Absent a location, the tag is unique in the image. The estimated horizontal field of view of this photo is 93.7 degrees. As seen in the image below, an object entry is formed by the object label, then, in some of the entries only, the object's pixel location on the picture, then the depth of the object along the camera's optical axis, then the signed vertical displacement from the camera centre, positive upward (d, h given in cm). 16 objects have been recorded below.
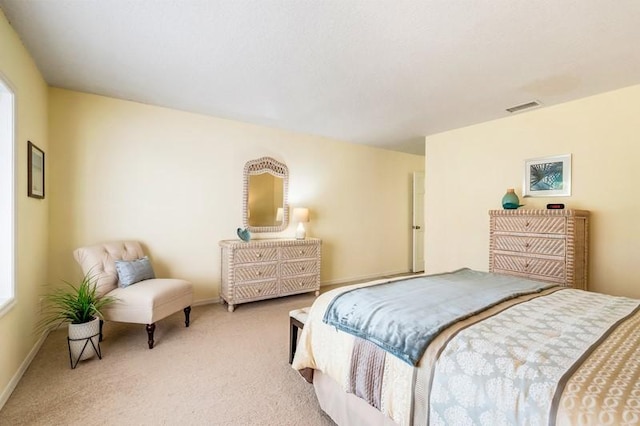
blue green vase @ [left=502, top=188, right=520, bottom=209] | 336 +14
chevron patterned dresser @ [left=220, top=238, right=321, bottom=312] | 362 -72
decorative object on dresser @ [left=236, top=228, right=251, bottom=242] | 393 -28
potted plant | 230 -85
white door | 585 -16
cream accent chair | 259 -70
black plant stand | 229 -104
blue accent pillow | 288 -57
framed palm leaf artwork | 323 +41
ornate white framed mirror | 415 +26
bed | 92 -53
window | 201 +12
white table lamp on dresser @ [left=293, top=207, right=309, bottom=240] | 429 -7
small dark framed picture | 237 +37
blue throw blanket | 131 -49
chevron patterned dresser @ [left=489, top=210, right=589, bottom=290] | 274 -32
